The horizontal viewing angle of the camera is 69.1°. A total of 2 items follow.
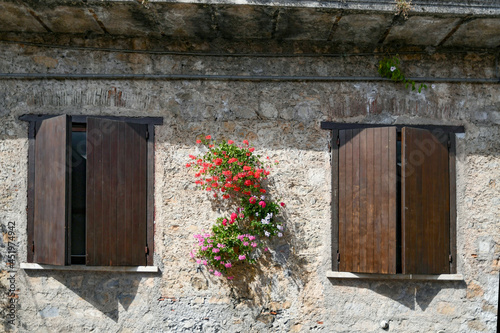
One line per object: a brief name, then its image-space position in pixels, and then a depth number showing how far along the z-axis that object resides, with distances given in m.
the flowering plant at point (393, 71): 3.97
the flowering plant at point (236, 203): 3.79
